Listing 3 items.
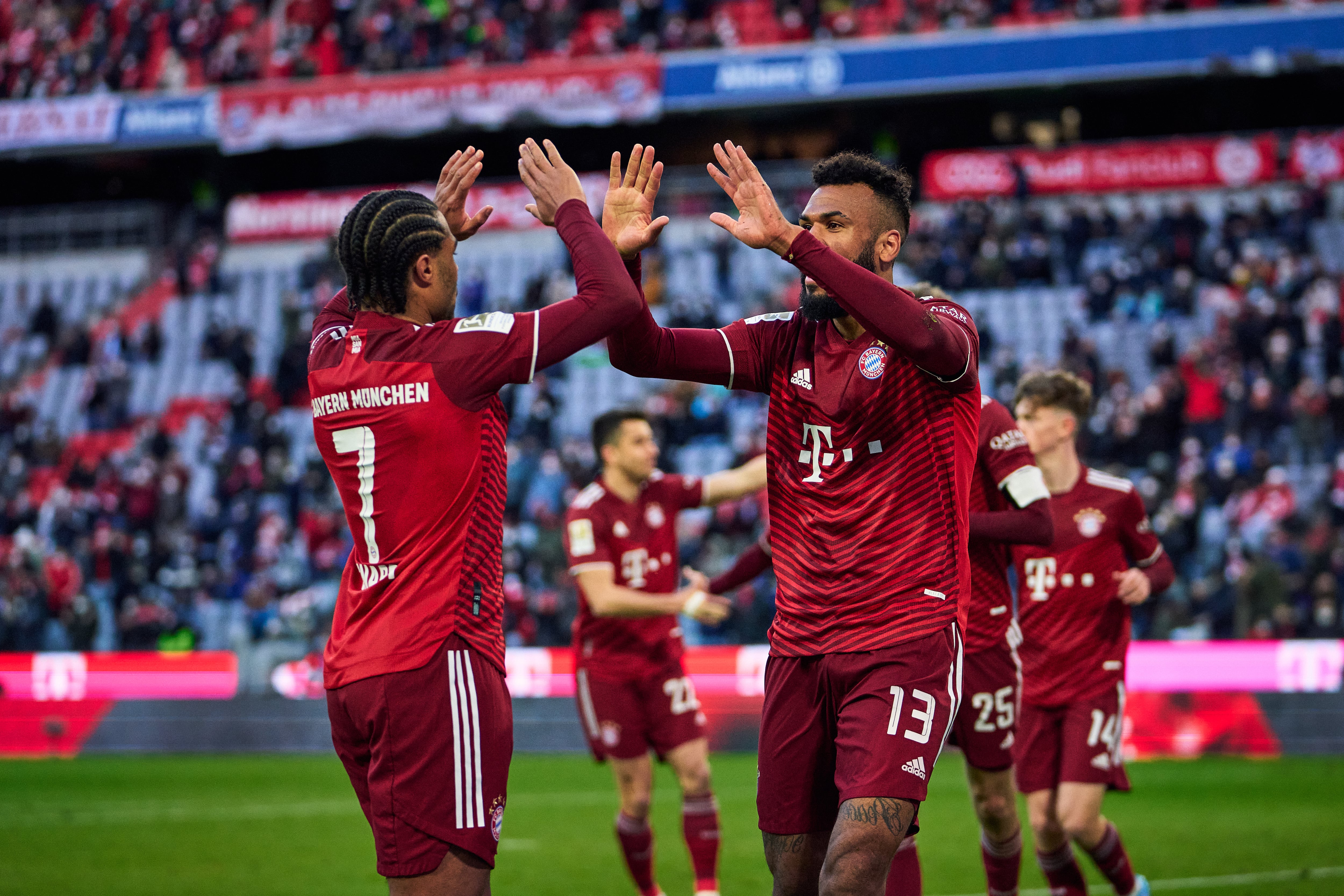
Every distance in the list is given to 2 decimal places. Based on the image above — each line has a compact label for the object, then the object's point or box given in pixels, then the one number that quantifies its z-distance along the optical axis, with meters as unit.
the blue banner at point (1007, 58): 26.78
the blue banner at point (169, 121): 32.88
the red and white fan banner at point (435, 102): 30.06
